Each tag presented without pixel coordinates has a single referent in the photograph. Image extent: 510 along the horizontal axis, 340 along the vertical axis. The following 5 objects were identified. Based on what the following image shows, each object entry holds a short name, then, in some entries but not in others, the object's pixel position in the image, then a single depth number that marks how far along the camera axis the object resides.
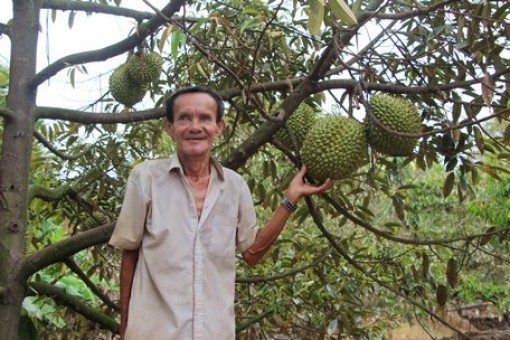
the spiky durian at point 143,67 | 2.14
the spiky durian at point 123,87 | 2.17
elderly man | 1.28
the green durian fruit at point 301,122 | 1.70
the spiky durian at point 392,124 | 1.45
